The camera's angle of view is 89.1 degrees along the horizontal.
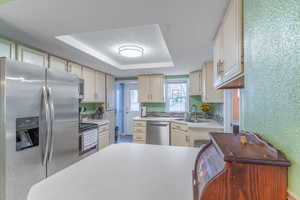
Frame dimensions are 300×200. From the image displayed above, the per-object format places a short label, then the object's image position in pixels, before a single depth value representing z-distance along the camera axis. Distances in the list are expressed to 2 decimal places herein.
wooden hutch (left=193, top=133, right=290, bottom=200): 0.46
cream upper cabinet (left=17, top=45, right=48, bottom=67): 1.85
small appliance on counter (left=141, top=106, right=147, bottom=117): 4.34
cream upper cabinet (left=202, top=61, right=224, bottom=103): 2.84
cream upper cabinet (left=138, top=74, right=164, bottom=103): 4.12
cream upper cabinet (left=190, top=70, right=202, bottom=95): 3.59
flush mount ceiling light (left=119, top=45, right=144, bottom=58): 2.35
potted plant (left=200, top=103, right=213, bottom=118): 3.54
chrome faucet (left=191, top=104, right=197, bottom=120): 3.95
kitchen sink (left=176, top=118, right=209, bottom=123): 3.40
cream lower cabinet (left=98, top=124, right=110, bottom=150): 3.07
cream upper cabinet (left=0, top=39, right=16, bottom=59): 1.65
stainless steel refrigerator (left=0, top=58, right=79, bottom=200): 1.23
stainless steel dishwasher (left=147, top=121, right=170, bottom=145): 3.65
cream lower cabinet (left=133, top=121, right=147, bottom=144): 3.78
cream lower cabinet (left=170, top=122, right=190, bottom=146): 3.05
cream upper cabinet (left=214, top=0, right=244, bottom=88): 0.85
